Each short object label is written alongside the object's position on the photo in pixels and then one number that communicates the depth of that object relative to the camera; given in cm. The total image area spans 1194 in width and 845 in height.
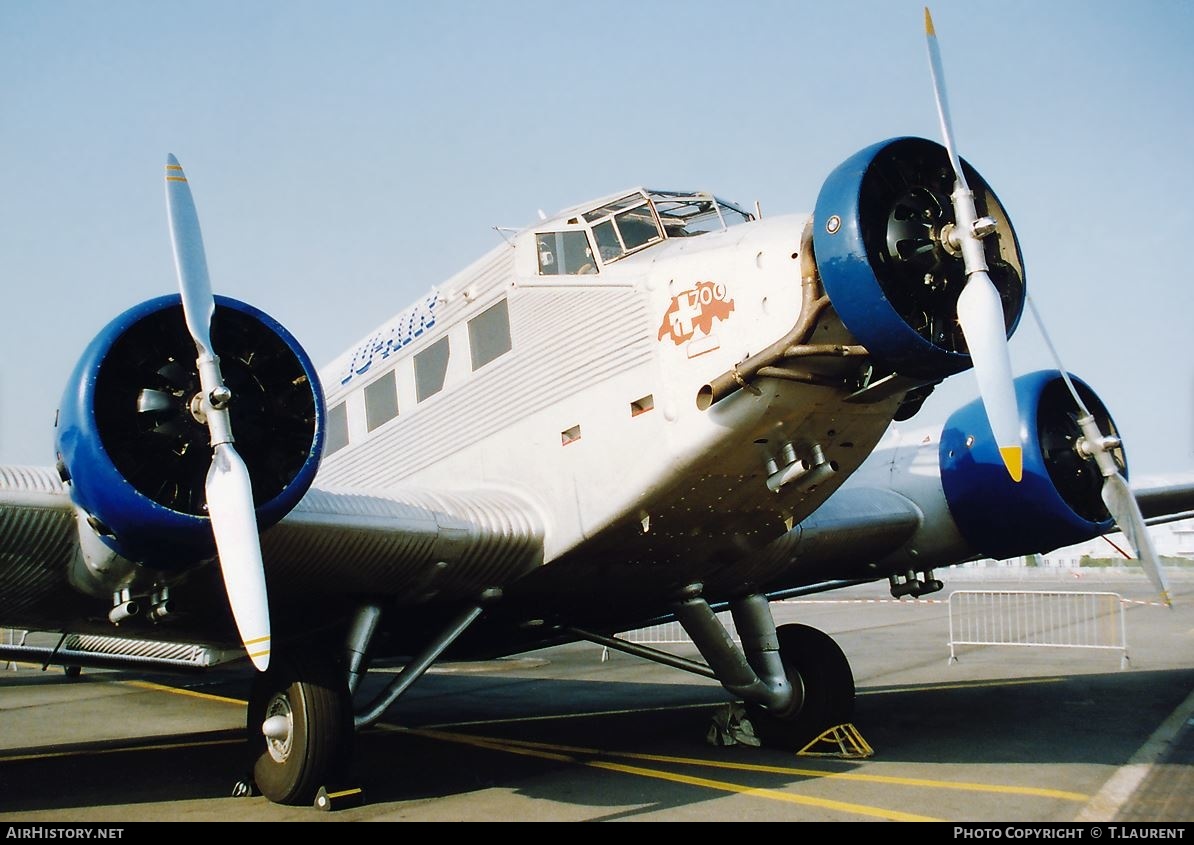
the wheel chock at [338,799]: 691
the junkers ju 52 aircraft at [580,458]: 594
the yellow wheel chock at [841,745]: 852
